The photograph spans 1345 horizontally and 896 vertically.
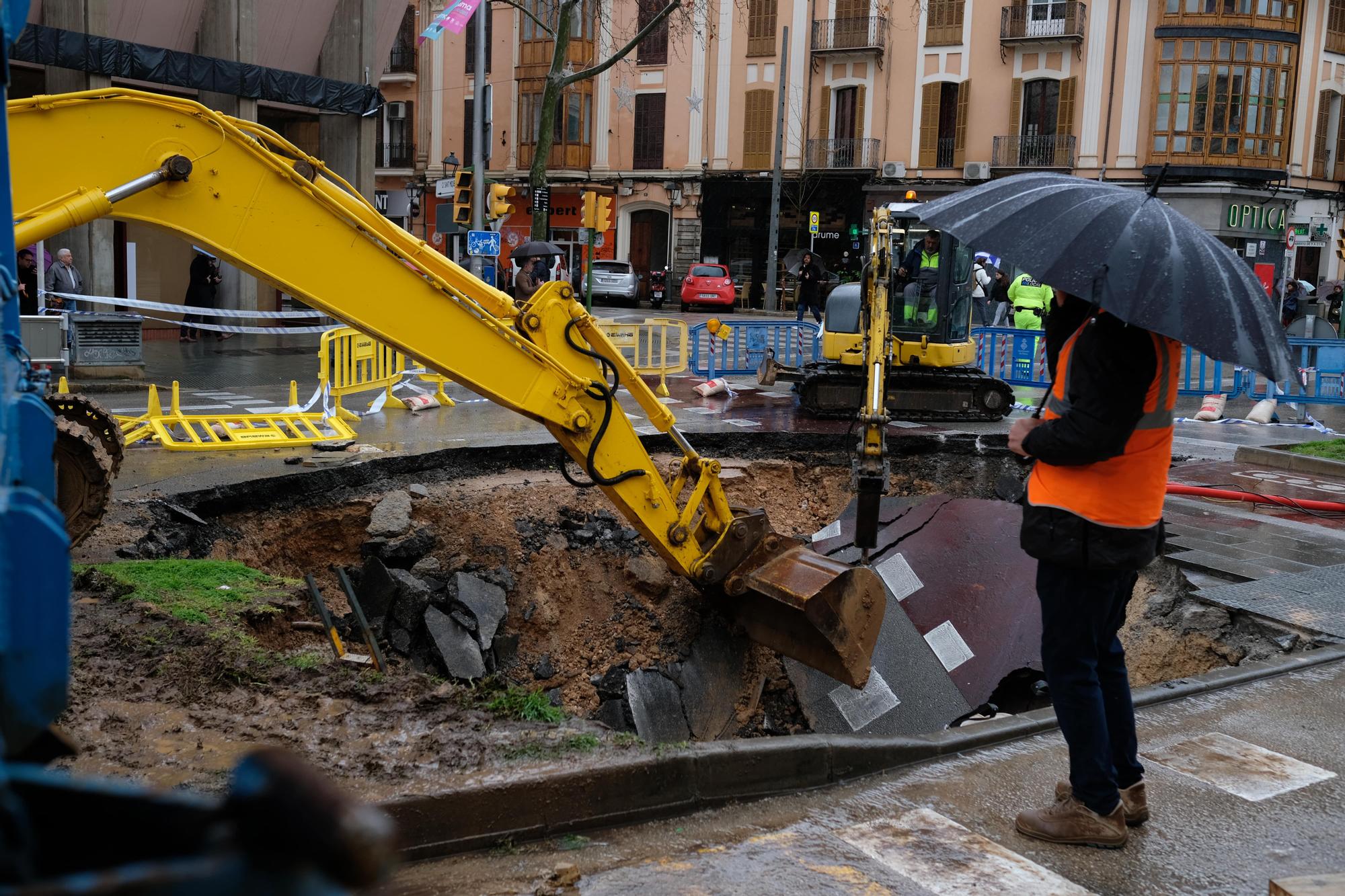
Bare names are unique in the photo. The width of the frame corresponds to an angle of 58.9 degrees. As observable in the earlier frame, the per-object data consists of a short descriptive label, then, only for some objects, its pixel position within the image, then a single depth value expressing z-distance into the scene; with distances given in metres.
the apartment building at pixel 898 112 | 38.50
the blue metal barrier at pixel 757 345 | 20.12
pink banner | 20.23
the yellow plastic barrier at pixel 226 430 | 10.47
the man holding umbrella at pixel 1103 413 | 3.64
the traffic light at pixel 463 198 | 20.78
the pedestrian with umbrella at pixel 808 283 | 28.72
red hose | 9.91
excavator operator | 15.24
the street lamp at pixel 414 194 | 49.28
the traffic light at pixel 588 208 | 23.45
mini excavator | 15.03
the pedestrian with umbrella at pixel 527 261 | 15.66
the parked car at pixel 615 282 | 41.44
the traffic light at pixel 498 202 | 21.89
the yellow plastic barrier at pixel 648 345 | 18.08
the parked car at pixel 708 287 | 39.72
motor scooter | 42.47
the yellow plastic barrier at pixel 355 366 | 12.58
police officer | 20.95
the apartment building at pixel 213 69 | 17.61
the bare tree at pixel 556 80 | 25.23
